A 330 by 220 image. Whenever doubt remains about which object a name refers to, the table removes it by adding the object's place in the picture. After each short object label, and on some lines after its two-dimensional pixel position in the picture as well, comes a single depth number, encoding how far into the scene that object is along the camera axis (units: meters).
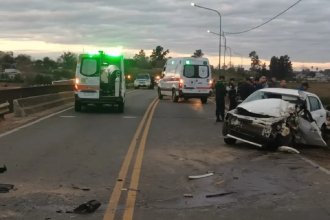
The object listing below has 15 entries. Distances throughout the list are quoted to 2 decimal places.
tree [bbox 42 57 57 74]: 120.06
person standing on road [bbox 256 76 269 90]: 19.59
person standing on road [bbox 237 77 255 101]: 19.35
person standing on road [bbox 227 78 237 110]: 20.67
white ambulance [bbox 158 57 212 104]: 33.91
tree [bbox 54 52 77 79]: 87.80
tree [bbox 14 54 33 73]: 104.36
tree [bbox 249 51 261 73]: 144.00
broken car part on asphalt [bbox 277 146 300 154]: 13.09
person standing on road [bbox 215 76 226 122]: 20.81
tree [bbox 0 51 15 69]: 127.28
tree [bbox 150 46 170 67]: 179.36
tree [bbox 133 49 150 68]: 172.38
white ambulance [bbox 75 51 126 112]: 23.48
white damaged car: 13.07
